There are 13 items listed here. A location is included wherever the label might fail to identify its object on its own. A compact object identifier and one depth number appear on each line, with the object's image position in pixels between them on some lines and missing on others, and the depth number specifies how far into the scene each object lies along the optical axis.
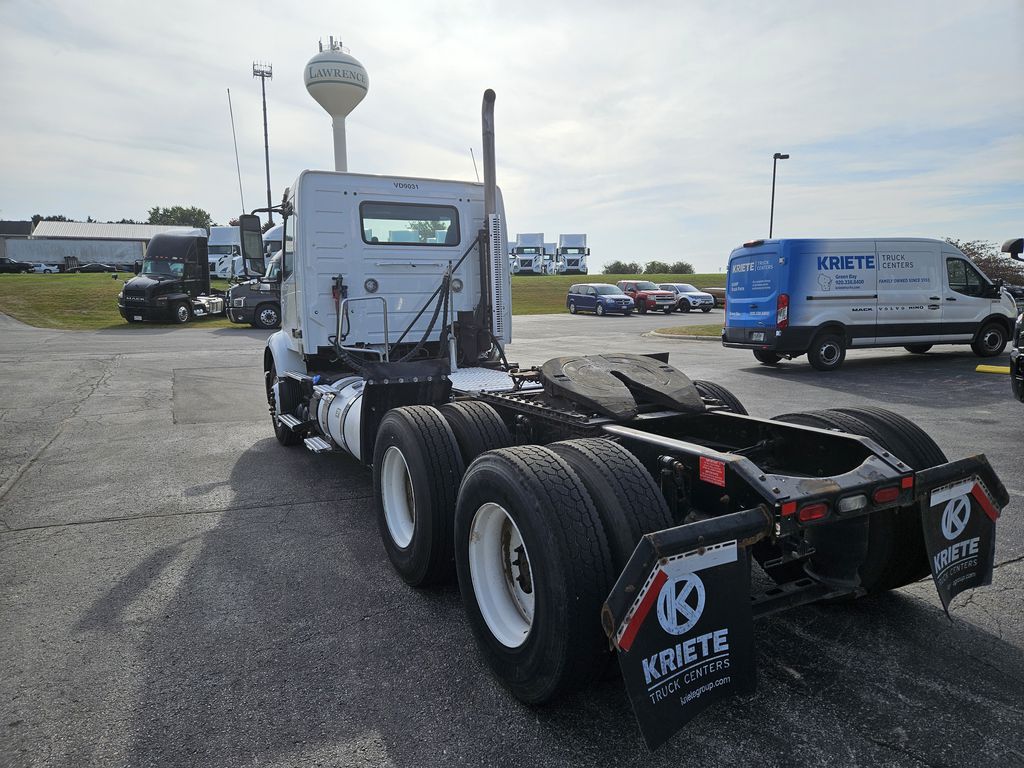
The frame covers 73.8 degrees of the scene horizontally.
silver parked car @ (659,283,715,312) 35.56
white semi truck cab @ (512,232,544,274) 69.38
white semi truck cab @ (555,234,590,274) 68.31
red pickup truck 34.44
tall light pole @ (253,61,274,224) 31.24
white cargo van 12.71
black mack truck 24.66
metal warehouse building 73.31
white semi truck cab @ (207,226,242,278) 41.09
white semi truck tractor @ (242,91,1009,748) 2.21
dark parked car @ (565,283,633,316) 32.59
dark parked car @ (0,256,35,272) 59.48
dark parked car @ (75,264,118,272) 66.75
